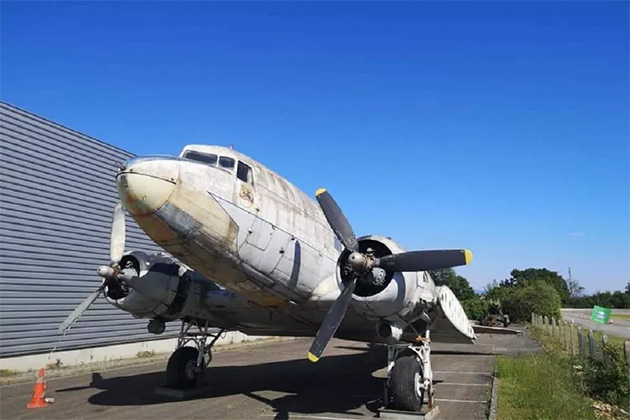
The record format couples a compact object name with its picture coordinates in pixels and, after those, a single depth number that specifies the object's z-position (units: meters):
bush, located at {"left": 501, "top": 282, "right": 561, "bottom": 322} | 43.19
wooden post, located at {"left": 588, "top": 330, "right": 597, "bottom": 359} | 13.17
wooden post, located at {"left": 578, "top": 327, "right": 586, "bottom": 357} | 15.31
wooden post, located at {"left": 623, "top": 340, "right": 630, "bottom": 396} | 10.04
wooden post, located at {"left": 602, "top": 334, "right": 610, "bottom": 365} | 12.23
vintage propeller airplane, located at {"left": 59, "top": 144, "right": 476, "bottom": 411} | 8.80
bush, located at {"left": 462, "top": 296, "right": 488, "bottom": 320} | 49.62
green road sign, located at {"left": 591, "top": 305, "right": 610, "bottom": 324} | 15.58
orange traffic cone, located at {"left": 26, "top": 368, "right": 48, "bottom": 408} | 10.77
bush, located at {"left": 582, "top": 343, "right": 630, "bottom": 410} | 11.43
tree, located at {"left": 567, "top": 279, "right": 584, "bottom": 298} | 137.52
